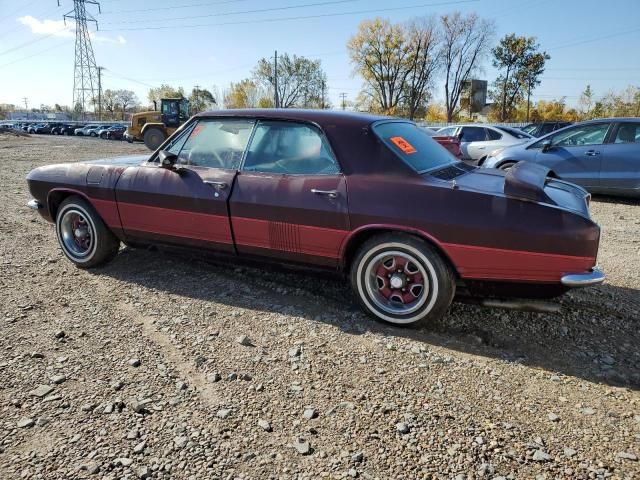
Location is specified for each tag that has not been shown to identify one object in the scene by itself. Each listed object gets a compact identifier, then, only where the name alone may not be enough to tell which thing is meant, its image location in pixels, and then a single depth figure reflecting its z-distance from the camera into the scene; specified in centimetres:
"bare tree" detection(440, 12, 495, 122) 5449
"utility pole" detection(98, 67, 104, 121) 6603
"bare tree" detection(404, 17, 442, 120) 5528
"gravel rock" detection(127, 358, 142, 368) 267
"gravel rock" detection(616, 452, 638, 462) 194
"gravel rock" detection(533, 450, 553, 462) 194
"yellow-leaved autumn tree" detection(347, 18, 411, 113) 5506
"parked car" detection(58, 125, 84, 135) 4797
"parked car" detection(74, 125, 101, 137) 4406
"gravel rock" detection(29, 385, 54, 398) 238
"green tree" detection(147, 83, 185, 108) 8694
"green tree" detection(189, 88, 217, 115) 8112
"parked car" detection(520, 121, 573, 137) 2130
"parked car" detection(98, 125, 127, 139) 3916
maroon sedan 278
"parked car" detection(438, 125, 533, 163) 1166
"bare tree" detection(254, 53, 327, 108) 6450
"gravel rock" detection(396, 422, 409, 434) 212
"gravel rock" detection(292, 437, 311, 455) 199
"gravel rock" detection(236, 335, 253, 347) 291
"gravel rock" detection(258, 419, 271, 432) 213
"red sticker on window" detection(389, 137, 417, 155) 324
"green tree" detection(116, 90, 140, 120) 10438
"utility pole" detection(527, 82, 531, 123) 5122
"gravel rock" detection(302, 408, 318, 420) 222
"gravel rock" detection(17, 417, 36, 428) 215
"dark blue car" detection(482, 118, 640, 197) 754
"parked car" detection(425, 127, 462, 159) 856
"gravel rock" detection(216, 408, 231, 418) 222
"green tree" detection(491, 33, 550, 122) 4950
